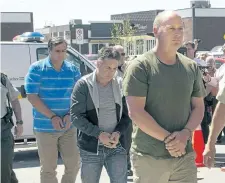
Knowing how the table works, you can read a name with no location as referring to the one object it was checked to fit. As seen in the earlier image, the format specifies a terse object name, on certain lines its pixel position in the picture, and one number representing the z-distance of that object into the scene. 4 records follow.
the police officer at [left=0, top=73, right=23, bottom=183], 5.24
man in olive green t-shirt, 3.93
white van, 8.55
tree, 38.56
